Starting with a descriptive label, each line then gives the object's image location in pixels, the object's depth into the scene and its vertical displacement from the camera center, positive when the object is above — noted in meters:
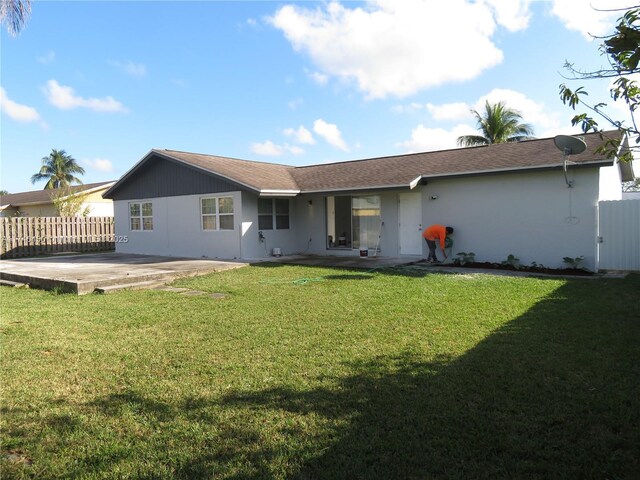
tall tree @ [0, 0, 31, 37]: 11.59 +6.05
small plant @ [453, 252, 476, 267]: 13.21 -0.89
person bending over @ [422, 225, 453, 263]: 13.22 -0.17
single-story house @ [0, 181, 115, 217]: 30.12 +2.52
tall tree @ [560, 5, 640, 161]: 2.02 +0.93
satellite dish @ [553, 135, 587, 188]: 10.54 +2.04
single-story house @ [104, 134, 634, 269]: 11.98 +0.98
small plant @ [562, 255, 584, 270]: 11.58 -0.89
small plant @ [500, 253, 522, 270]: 12.44 -0.94
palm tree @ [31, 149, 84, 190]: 50.33 +8.05
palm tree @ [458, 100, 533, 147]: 32.09 +7.70
